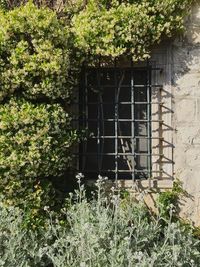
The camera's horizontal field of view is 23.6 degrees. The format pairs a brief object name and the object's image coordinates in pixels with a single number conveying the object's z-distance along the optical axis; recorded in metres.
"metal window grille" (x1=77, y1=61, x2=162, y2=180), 5.49
